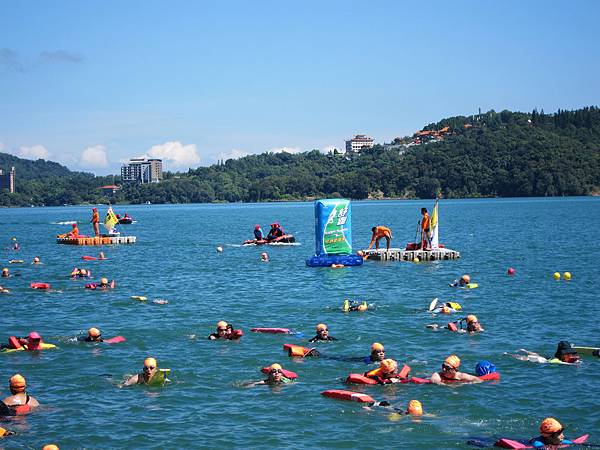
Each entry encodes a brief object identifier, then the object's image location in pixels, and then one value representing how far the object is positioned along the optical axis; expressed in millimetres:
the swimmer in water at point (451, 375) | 23156
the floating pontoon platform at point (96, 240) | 78938
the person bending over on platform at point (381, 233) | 57594
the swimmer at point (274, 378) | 23422
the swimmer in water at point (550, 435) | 17609
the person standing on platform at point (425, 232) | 56250
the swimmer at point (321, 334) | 28672
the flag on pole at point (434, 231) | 55556
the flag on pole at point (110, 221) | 78125
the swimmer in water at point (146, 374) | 23500
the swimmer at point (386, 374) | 22938
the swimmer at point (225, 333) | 29562
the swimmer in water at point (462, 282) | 43438
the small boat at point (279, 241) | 73625
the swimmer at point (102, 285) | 44062
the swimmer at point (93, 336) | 29188
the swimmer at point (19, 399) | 20969
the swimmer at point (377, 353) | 25031
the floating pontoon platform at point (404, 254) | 56781
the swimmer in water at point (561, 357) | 25203
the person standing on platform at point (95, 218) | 75231
